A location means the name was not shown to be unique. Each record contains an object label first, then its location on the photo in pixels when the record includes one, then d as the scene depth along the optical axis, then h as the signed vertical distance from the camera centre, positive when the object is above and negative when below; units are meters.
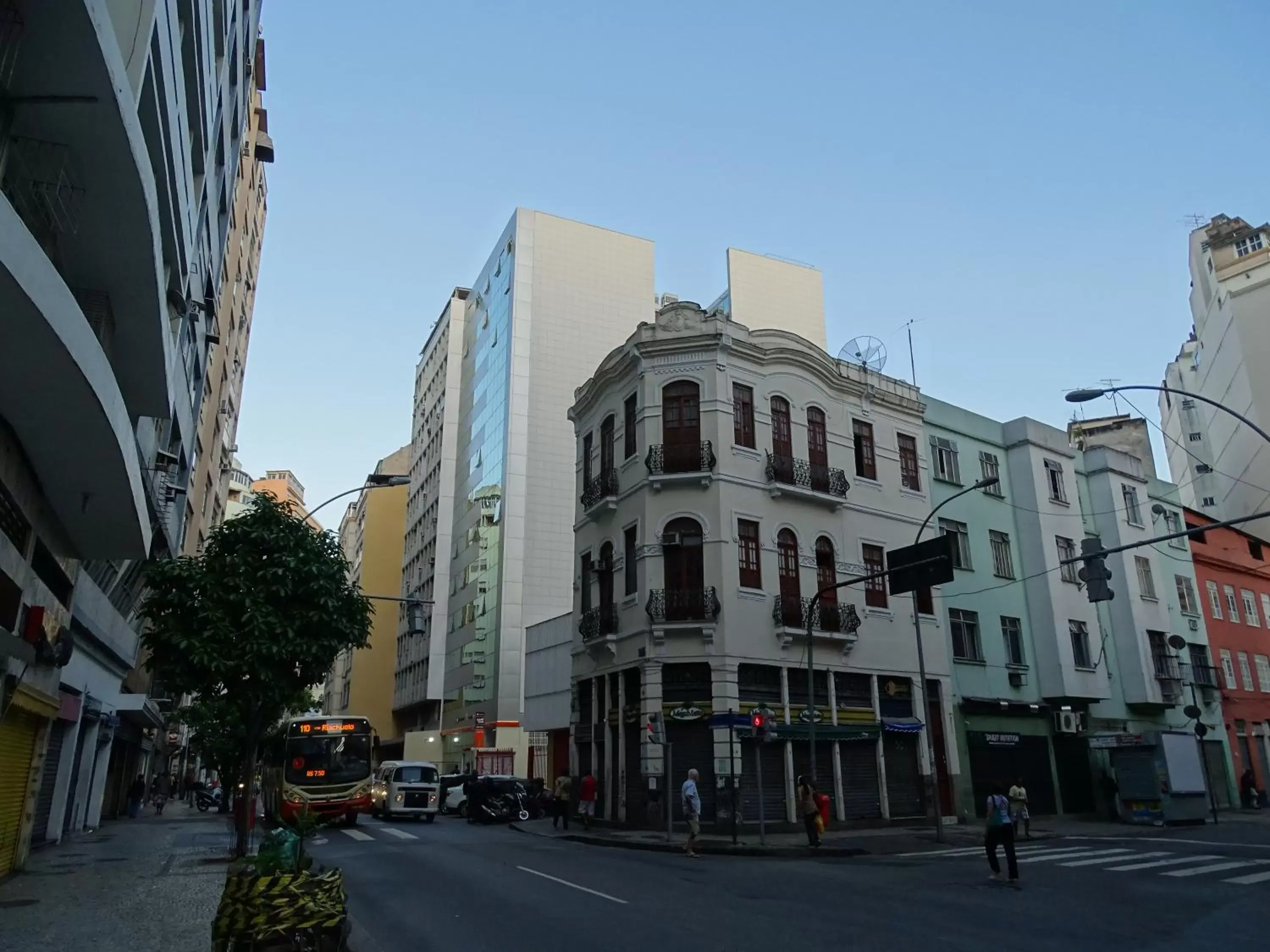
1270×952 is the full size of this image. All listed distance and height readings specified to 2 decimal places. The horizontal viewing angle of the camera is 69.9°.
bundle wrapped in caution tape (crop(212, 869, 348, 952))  6.86 -1.06
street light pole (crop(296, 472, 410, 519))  21.73 +6.75
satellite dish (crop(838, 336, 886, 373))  32.16 +13.82
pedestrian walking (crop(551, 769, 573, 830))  26.56 -0.88
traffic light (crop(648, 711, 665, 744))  22.44 +0.81
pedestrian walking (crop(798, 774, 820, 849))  20.22 -1.03
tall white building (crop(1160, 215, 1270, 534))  54.22 +24.45
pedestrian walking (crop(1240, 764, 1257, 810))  37.94 -1.34
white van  31.58 -0.82
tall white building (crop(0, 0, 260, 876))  9.26 +6.64
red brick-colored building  40.19 +5.61
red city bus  27.36 -0.02
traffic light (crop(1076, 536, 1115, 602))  18.55 +3.59
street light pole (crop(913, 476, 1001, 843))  22.45 +2.01
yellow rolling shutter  14.81 +0.00
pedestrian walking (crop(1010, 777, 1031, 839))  22.88 -1.14
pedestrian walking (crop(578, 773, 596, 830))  25.97 -0.90
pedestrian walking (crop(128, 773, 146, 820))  35.25 -1.01
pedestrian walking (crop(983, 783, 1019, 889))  14.73 -1.16
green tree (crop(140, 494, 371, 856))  17.08 +2.79
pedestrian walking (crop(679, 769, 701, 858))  19.58 -0.98
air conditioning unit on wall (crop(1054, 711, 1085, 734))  31.94 +1.23
